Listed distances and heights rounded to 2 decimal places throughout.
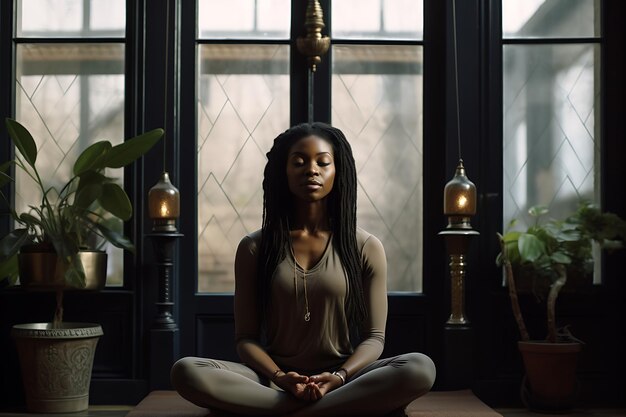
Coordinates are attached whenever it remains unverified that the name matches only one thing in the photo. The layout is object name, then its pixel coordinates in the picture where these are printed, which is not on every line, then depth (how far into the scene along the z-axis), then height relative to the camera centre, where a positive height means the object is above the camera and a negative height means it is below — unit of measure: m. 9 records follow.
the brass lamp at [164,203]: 4.06 +0.12
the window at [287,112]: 4.35 +0.54
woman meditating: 3.01 -0.23
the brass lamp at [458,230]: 4.00 +0.01
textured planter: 3.84 -0.53
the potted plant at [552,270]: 3.88 -0.16
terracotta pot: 3.86 -0.56
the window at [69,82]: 4.32 +0.67
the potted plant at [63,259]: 3.86 -0.11
